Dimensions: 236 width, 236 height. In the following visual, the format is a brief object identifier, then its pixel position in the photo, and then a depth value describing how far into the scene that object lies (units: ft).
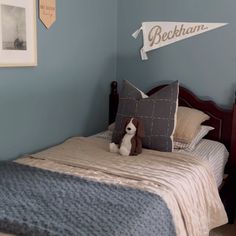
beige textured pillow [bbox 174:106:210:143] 8.32
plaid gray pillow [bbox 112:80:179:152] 7.94
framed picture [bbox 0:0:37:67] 7.11
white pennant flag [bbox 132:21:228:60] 9.25
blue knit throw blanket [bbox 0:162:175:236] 4.56
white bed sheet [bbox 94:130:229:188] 7.79
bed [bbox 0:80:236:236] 4.71
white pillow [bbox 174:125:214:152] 8.17
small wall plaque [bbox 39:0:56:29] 7.93
